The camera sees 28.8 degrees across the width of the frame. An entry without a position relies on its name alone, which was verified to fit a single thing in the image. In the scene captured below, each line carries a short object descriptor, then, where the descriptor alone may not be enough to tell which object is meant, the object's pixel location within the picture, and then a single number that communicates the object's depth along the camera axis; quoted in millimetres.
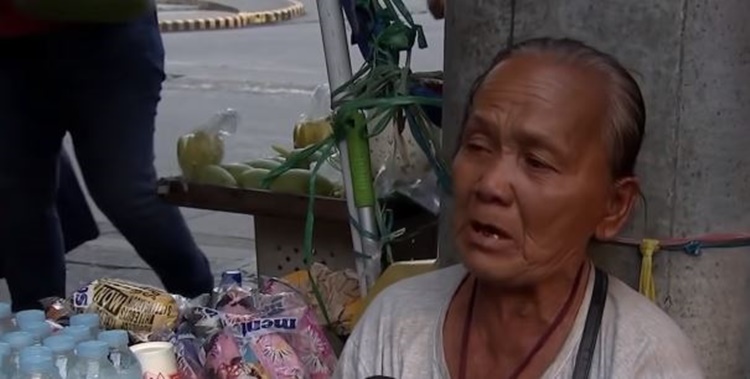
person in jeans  3725
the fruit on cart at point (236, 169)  3787
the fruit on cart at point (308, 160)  3268
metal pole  2939
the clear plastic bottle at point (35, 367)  2479
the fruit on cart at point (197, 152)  3879
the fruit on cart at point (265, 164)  3860
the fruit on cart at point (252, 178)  3709
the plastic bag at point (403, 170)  3324
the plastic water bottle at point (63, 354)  2588
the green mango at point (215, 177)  3754
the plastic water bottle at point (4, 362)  2607
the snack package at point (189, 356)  2797
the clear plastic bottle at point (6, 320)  2908
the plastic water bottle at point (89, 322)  2811
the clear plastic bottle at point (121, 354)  2635
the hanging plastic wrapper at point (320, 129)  3602
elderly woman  1859
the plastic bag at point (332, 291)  3199
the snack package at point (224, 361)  2809
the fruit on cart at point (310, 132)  3930
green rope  2857
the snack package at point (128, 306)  2975
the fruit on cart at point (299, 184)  3584
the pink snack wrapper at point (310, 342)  2973
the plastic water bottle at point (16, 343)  2597
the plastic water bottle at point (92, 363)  2568
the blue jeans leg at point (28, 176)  3824
